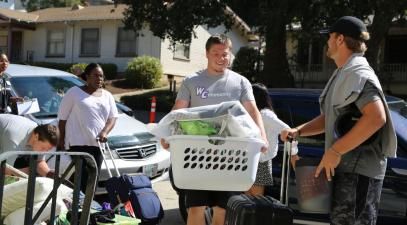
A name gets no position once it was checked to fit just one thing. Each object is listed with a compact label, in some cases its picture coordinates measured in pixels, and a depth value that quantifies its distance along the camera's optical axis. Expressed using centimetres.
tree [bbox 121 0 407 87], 1950
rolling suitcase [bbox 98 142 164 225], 565
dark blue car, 568
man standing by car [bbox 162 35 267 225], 445
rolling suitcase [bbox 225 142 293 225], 367
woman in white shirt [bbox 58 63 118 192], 646
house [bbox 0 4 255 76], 3206
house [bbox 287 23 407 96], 2986
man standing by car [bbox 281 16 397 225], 348
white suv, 768
